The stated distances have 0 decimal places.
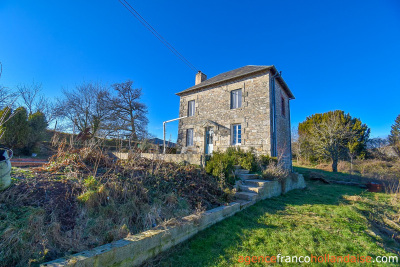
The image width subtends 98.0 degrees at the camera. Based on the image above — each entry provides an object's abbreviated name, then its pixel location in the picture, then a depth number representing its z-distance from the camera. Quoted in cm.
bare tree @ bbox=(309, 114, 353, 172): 1268
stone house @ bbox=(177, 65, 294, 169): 906
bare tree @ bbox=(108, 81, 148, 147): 1570
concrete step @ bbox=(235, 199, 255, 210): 397
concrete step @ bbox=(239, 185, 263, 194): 470
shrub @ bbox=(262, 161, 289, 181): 575
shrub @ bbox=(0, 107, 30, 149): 826
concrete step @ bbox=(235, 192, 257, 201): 440
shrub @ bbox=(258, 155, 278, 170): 737
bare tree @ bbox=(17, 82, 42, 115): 1490
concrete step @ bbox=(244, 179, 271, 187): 507
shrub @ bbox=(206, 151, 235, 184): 475
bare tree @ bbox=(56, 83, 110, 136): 1461
